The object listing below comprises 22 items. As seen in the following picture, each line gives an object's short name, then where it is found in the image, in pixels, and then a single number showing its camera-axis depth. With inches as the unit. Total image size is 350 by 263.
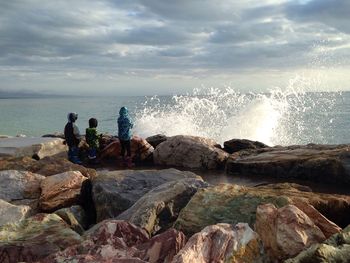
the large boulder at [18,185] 359.6
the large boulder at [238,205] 239.8
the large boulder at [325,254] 159.8
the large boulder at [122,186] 325.7
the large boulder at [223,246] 183.3
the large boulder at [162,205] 262.1
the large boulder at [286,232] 190.4
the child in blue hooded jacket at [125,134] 584.7
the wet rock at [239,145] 642.8
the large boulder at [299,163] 466.3
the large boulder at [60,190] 338.4
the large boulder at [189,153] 570.9
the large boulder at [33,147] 610.0
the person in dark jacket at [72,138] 589.3
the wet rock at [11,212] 294.7
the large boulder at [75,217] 285.2
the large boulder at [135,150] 625.9
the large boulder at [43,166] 424.2
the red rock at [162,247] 196.2
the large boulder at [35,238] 222.2
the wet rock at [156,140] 684.1
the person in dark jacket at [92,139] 604.7
